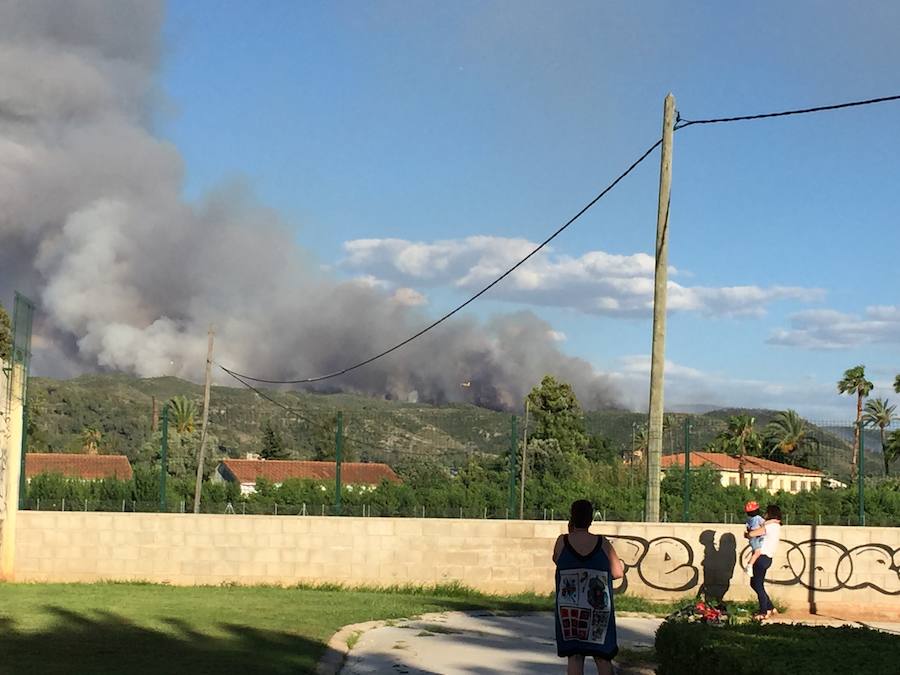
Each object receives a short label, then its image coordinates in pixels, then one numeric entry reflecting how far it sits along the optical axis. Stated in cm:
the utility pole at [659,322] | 1806
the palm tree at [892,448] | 2314
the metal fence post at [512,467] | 2133
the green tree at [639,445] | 3167
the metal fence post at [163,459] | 2058
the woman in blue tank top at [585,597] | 847
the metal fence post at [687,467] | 2133
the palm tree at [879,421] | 2158
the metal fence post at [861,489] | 2080
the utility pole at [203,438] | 2798
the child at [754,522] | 1652
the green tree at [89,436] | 7870
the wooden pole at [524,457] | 2444
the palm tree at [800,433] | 2342
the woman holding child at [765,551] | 1611
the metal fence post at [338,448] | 2125
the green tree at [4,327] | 7379
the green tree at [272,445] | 4294
